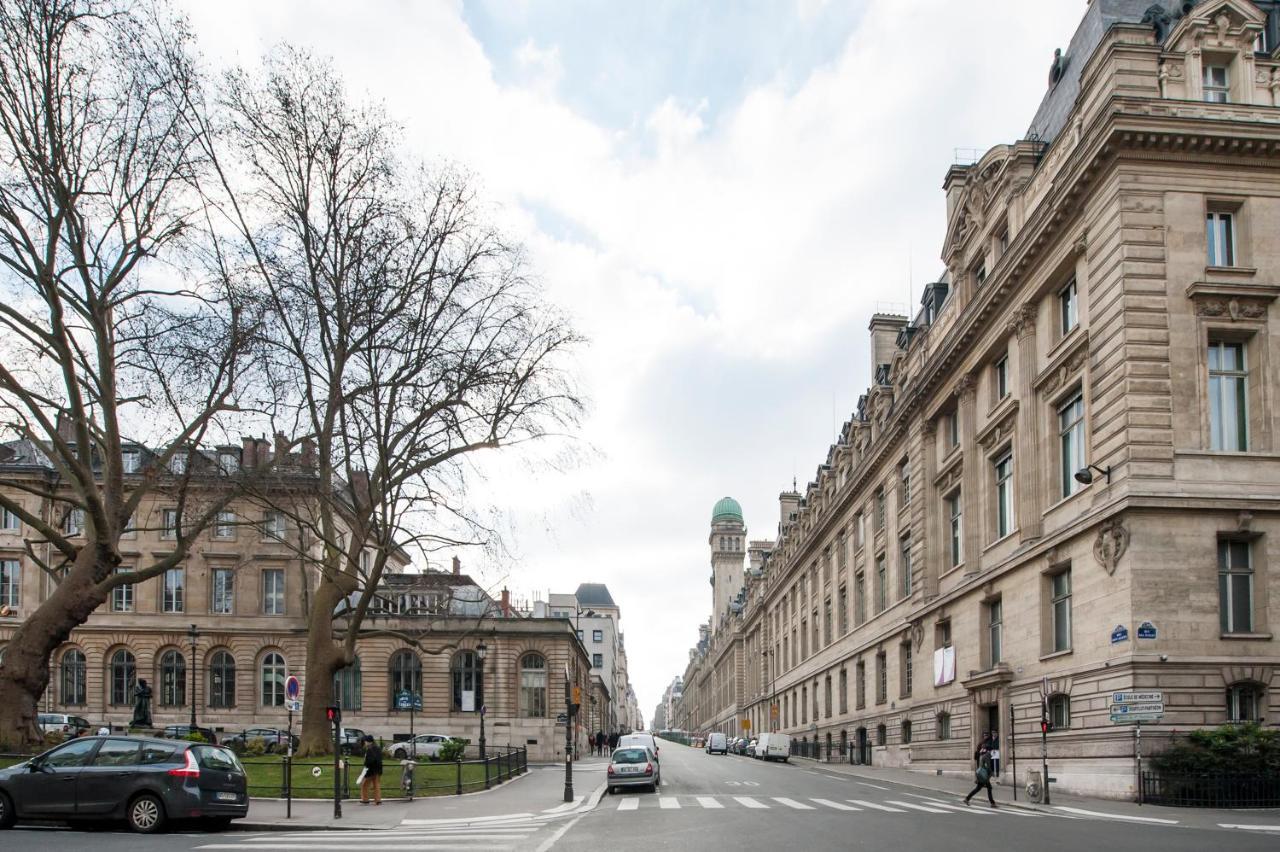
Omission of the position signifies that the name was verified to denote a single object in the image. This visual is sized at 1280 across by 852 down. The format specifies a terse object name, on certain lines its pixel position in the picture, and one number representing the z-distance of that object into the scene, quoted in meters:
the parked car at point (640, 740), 40.51
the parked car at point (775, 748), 64.44
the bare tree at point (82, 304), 27.64
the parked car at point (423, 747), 45.09
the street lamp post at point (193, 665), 51.69
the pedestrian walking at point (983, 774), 26.89
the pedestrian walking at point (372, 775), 26.58
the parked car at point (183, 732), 41.13
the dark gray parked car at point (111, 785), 18.97
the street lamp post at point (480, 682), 60.45
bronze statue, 42.86
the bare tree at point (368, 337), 32.19
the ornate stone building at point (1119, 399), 28.05
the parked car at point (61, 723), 48.30
